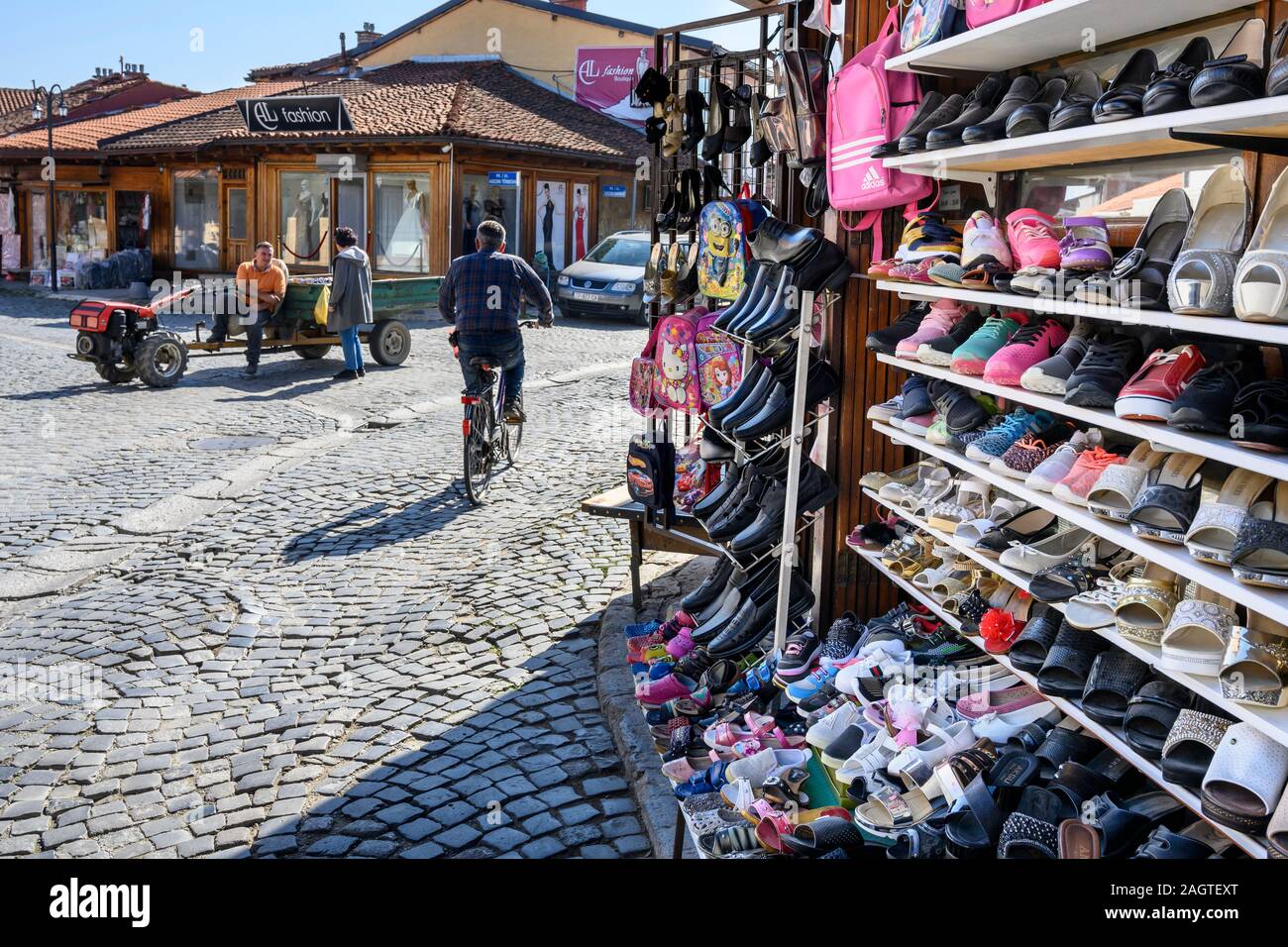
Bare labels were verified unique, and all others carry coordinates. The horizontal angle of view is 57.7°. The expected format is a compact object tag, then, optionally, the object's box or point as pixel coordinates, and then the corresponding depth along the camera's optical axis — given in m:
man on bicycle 8.70
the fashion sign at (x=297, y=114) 23.75
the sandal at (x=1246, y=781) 2.35
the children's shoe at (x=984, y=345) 3.59
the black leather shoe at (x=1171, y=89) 2.55
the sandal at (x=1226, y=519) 2.53
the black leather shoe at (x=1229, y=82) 2.37
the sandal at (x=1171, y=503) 2.68
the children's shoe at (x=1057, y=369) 3.18
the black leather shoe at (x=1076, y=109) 2.91
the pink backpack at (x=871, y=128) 4.07
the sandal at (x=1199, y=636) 2.55
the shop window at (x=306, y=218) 25.52
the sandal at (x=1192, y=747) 2.52
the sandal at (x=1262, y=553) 2.35
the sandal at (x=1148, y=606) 2.73
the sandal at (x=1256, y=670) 2.39
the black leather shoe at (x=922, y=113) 3.81
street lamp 26.56
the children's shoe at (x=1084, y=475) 3.04
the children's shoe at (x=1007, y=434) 3.53
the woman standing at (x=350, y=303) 14.01
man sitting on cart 13.88
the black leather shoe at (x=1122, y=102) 2.72
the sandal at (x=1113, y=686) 2.86
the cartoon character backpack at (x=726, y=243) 5.44
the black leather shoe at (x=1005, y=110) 3.31
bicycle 8.27
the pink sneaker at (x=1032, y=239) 3.23
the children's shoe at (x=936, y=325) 3.89
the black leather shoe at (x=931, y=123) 3.68
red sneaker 2.73
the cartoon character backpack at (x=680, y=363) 5.63
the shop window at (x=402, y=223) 24.33
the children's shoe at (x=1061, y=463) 3.20
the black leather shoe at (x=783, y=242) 4.31
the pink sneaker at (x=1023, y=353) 3.36
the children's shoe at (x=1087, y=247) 3.03
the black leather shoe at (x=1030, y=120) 3.12
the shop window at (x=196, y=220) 28.09
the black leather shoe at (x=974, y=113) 3.49
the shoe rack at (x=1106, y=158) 2.38
